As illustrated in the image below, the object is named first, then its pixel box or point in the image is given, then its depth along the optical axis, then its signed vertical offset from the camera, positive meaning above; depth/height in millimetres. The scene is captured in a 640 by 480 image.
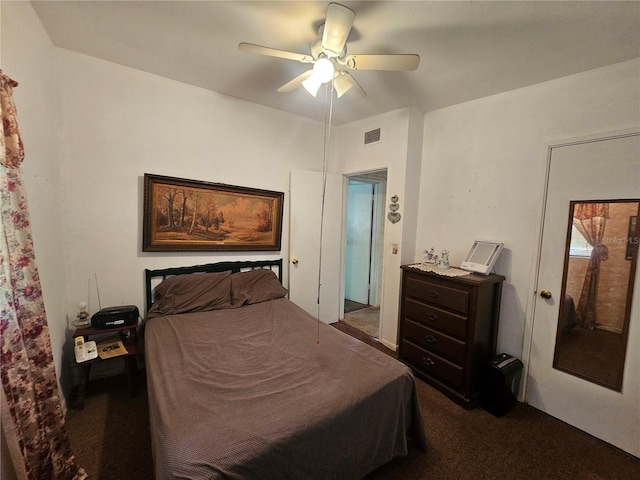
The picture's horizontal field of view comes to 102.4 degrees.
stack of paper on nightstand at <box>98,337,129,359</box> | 1983 -1094
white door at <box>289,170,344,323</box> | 3217 -271
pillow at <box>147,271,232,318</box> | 2314 -736
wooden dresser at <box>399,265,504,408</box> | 2105 -870
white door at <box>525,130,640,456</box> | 1737 -582
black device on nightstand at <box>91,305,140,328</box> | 2037 -846
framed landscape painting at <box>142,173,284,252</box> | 2396 +6
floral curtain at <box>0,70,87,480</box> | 1112 -652
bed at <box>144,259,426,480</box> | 1047 -896
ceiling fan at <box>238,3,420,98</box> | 1424 +1044
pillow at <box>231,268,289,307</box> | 2597 -720
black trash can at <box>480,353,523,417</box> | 2020 -1226
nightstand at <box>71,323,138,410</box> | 1901 -1125
